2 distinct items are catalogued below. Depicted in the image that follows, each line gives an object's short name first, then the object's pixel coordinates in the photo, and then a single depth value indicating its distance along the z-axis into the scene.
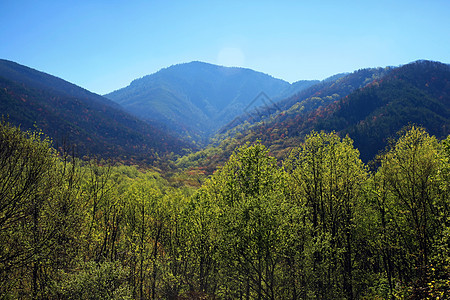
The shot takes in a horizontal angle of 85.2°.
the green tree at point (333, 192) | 25.43
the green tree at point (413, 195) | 22.34
